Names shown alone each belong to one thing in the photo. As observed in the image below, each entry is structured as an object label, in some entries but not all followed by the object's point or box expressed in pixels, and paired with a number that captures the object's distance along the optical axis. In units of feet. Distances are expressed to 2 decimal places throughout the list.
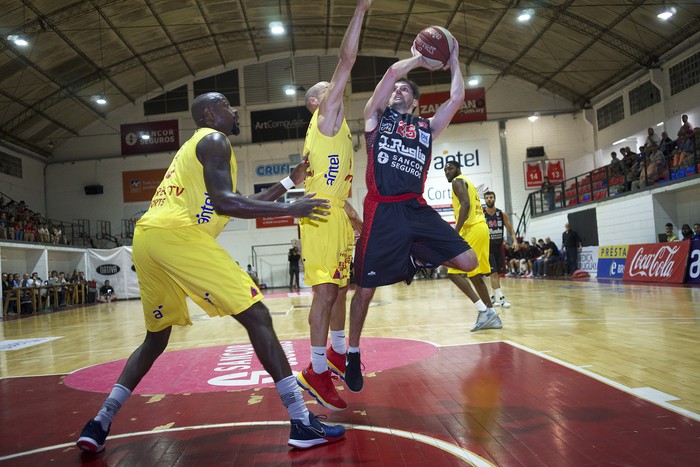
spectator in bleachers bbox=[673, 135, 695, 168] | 50.08
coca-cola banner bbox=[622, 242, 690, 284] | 41.42
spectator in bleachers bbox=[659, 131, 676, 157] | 53.72
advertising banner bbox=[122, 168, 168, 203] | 92.99
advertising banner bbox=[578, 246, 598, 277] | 59.06
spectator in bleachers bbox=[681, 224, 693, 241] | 46.19
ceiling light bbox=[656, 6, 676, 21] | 56.39
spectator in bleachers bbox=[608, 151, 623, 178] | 62.90
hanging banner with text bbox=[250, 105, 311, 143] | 91.30
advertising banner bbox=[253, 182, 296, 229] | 89.71
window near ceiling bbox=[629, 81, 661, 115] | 71.00
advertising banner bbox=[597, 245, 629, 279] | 52.19
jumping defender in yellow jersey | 11.14
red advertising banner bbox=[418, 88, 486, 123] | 83.76
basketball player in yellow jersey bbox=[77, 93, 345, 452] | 8.97
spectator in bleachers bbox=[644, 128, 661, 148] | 61.21
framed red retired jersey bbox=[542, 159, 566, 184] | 90.53
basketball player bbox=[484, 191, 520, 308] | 28.76
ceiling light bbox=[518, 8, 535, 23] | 63.10
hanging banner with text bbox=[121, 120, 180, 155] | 87.40
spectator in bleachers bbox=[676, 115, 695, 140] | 52.29
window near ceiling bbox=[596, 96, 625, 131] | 80.28
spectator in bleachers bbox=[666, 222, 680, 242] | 49.42
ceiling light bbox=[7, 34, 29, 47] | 58.13
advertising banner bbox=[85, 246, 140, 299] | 71.97
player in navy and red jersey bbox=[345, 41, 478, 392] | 12.07
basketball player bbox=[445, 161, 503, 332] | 21.30
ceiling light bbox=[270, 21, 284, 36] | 62.57
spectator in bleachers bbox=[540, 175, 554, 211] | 79.30
